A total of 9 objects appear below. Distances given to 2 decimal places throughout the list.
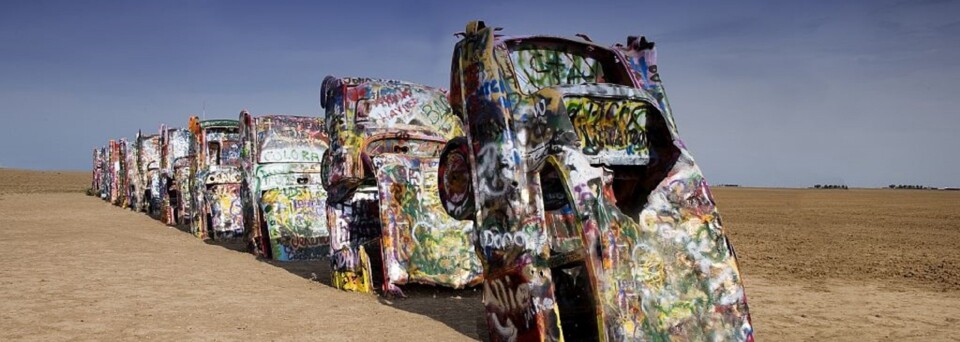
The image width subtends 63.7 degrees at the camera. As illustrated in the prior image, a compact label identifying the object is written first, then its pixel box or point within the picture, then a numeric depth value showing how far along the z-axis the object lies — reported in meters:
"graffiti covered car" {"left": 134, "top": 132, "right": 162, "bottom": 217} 26.73
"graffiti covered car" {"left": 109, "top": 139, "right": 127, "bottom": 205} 31.73
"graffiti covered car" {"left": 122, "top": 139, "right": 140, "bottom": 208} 28.67
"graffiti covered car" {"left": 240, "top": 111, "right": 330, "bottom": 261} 13.59
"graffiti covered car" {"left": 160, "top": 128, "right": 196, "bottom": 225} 21.41
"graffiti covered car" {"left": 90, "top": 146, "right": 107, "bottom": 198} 39.00
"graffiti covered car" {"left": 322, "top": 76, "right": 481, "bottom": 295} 9.52
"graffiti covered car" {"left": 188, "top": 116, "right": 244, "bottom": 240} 17.05
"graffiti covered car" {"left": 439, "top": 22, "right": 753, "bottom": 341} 5.93
